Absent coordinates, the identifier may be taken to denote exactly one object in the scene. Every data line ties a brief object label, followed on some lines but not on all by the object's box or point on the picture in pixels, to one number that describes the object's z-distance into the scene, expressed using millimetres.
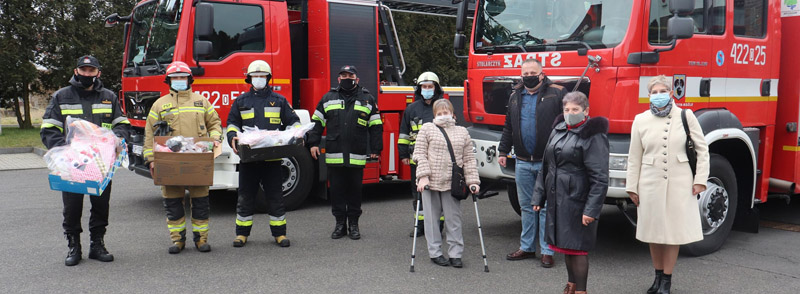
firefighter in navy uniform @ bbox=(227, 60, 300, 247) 6230
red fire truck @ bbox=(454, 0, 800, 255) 5461
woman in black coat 4363
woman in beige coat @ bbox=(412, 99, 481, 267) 5578
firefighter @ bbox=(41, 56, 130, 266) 5539
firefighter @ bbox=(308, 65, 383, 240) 6586
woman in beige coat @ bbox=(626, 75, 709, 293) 4633
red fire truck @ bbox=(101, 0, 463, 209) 7441
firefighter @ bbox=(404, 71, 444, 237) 6684
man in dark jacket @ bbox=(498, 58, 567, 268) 5574
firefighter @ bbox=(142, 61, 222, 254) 5977
